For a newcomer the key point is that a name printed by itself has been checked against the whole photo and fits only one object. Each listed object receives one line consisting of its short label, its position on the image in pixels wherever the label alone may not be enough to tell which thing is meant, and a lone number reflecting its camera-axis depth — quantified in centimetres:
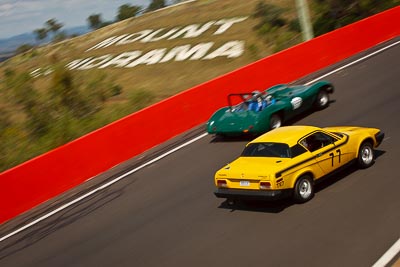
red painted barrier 1331
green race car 1422
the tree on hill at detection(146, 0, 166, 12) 12506
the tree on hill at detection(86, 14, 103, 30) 13300
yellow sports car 956
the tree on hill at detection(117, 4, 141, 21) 11538
